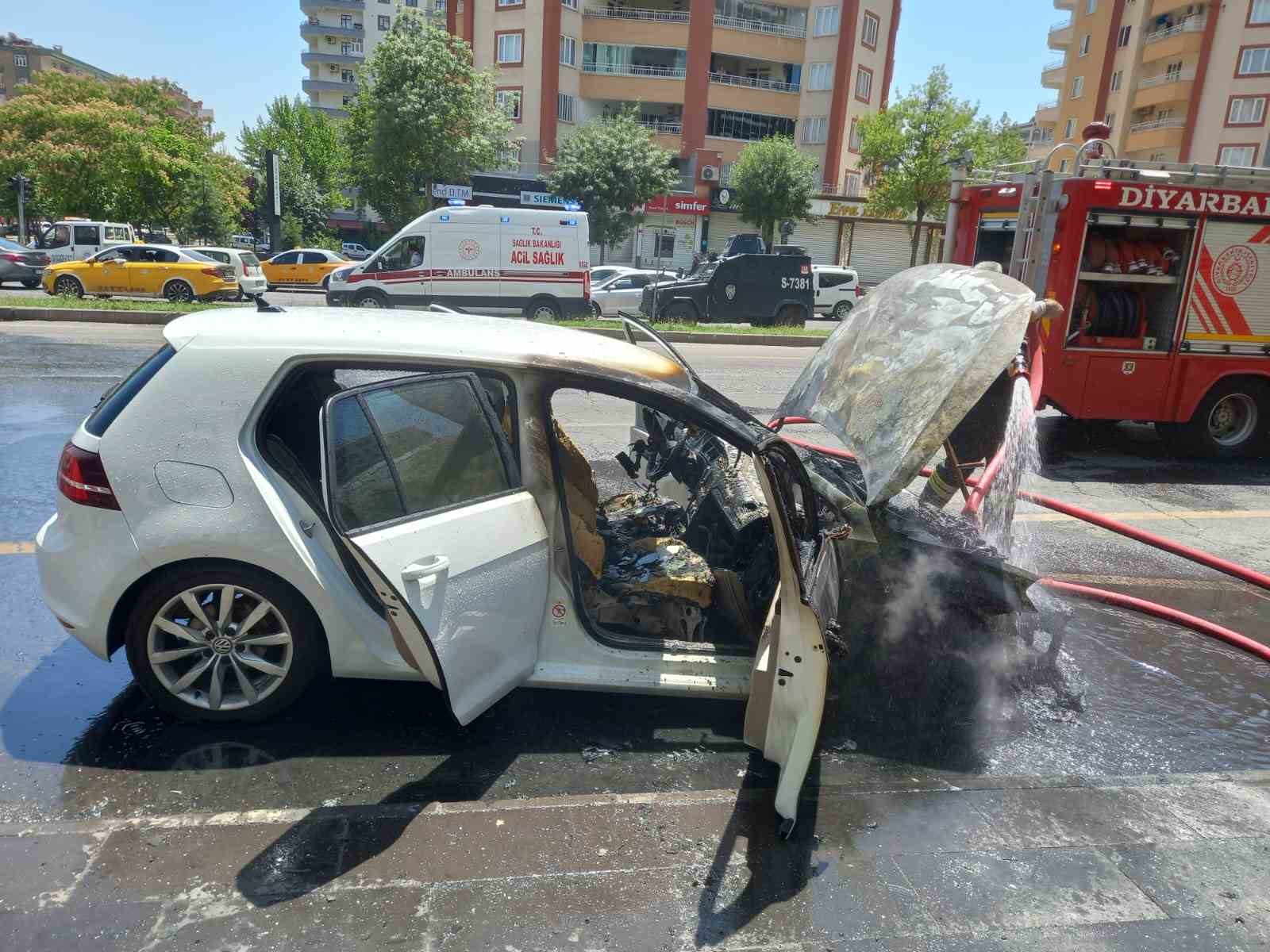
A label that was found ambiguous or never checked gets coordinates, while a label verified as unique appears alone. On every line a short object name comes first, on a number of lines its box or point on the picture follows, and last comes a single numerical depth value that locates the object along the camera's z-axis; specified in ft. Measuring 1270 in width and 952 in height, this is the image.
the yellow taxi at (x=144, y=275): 69.72
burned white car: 10.16
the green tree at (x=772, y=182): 130.72
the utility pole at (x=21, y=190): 105.40
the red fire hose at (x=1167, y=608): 15.87
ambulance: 60.44
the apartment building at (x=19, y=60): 337.93
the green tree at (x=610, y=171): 120.47
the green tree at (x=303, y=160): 163.94
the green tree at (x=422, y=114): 103.09
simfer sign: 142.20
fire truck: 27.78
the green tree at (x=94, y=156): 109.29
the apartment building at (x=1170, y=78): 155.63
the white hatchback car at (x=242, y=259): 76.23
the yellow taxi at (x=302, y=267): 92.43
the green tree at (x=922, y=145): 128.16
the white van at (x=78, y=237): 91.20
